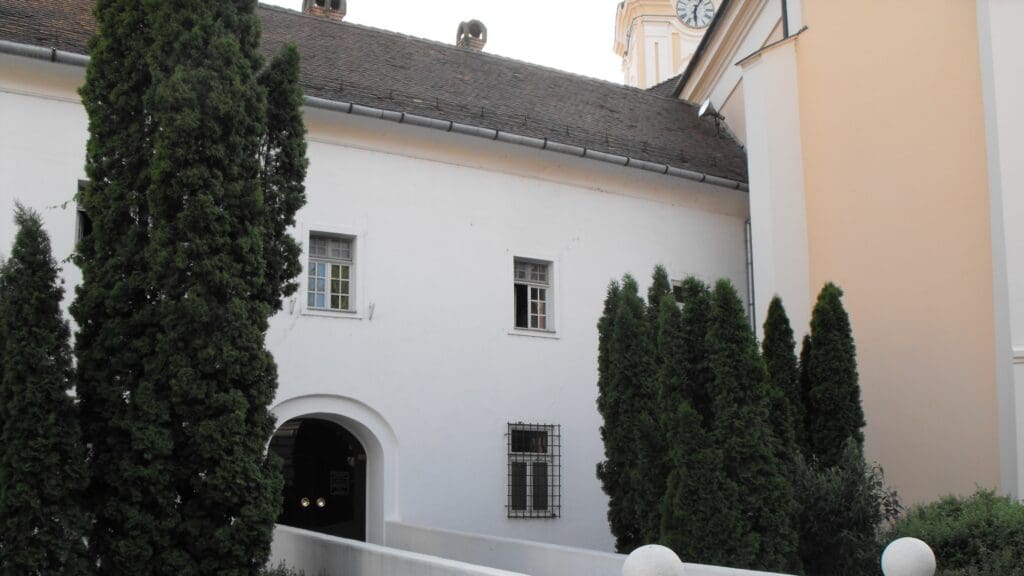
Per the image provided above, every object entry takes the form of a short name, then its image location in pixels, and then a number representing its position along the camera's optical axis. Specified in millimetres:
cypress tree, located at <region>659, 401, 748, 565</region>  10836
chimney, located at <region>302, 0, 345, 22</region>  21047
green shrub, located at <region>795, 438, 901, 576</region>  11742
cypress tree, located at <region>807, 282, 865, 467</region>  13516
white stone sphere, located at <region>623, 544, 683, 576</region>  6594
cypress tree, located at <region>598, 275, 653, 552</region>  13469
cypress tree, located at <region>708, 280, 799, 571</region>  10930
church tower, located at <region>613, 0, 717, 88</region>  41312
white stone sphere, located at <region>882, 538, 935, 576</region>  7289
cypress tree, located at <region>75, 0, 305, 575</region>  9211
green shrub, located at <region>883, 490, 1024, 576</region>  9836
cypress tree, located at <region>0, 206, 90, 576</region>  8695
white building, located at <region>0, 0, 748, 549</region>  14914
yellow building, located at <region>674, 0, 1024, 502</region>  13406
